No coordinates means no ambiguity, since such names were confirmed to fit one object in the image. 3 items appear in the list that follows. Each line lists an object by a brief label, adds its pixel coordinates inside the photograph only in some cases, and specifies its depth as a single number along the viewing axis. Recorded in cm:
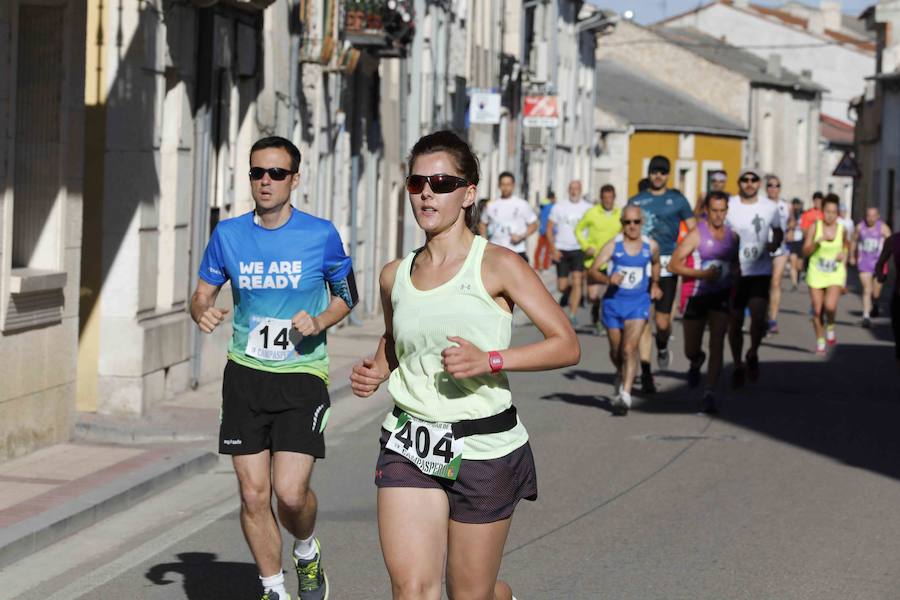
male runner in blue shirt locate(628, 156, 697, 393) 1664
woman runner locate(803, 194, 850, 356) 2091
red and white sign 4216
